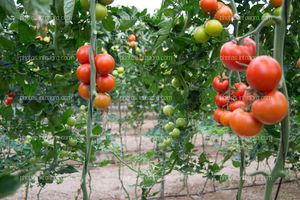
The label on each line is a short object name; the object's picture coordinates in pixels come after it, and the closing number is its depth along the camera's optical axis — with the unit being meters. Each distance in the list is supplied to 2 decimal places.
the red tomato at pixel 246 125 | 0.59
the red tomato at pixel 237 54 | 0.63
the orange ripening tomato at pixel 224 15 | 1.01
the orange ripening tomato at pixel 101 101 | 0.81
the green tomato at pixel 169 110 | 1.68
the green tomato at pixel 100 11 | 0.88
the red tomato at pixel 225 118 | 0.87
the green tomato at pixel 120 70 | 2.89
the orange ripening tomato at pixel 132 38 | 2.45
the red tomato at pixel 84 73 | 0.78
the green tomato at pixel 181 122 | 1.63
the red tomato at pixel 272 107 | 0.53
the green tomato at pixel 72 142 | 1.54
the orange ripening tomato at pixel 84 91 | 0.80
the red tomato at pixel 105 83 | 0.81
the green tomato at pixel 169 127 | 1.65
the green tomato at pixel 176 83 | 1.54
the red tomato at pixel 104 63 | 0.78
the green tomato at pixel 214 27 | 1.00
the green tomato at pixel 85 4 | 0.90
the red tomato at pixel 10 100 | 1.58
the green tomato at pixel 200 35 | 1.06
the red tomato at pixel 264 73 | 0.53
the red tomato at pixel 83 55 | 0.82
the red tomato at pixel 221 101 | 1.05
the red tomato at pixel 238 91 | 0.91
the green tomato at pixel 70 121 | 1.53
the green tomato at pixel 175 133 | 1.61
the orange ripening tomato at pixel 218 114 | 1.04
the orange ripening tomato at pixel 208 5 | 1.00
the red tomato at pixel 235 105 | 0.87
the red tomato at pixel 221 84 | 1.10
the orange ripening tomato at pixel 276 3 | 1.11
